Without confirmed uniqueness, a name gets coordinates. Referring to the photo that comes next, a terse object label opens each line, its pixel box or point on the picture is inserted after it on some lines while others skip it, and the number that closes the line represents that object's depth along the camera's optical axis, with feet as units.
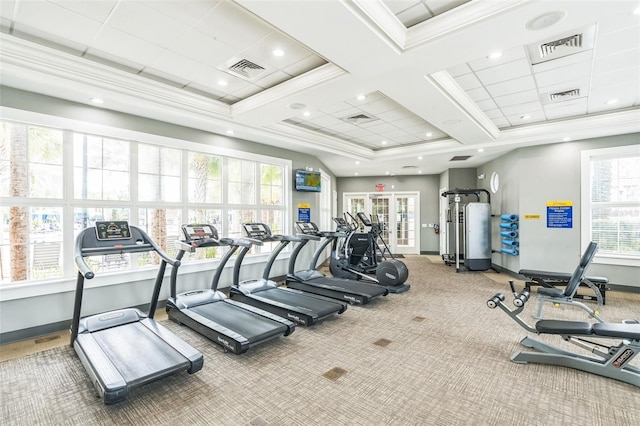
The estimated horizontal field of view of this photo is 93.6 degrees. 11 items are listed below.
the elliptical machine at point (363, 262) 18.38
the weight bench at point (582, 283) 15.10
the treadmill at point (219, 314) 10.55
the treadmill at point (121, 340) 7.83
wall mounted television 22.41
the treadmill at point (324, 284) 16.07
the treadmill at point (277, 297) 13.17
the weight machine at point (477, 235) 25.45
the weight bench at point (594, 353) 8.41
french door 35.63
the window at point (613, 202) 17.99
